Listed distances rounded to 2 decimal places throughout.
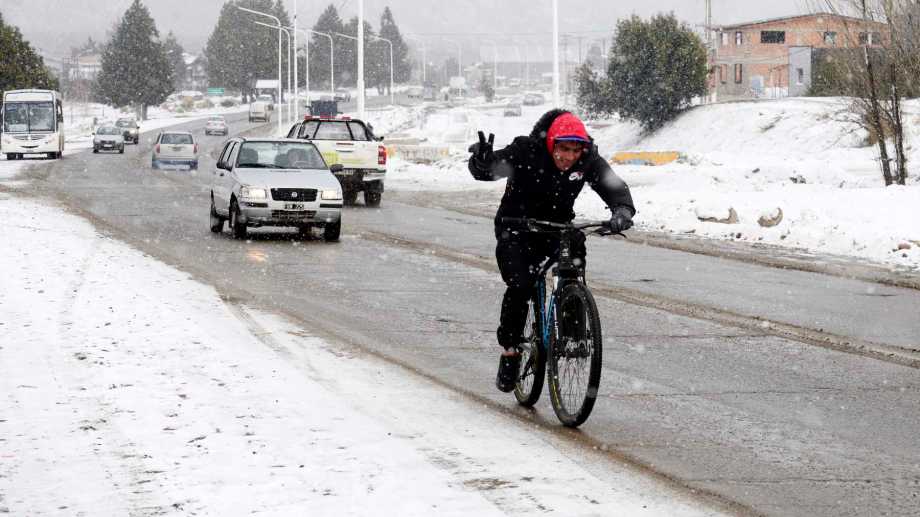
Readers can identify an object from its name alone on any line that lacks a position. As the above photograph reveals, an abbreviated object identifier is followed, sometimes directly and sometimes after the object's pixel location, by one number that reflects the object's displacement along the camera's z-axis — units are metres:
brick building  89.75
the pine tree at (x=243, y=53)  181.12
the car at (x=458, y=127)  87.69
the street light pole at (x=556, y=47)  41.41
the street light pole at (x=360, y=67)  47.97
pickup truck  29.22
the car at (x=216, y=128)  104.12
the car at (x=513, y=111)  123.75
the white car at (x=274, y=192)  19.70
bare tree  25.80
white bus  57.53
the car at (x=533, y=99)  158.12
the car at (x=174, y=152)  48.72
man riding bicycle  7.06
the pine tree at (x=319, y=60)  193.50
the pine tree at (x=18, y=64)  91.38
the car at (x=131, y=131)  85.69
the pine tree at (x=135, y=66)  143.25
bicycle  7.01
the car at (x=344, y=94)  171.85
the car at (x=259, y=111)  129.62
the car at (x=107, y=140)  66.94
